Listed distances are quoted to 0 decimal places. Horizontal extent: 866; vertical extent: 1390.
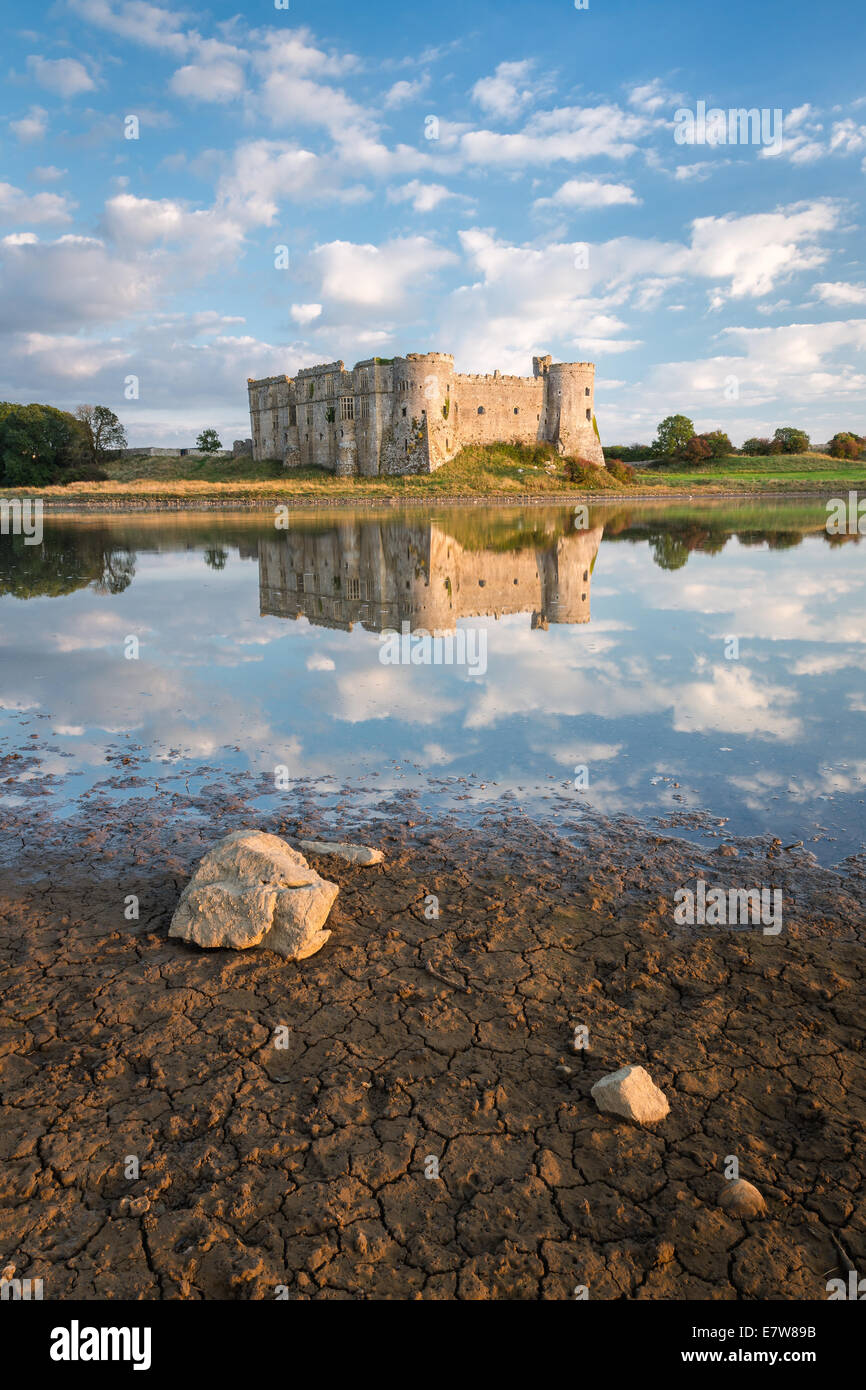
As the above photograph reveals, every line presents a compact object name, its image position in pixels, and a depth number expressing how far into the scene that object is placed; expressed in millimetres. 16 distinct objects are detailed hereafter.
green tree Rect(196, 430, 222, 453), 104000
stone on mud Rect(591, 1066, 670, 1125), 4109
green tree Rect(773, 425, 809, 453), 105688
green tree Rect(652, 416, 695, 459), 103312
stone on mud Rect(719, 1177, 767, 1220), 3598
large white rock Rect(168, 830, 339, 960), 5594
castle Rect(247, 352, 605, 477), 74312
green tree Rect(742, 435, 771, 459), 106062
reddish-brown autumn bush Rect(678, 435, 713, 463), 100500
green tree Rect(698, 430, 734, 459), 102538
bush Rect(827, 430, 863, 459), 106938
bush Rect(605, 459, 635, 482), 85000
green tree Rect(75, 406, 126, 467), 99938
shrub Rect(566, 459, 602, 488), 79625
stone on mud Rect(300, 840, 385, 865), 6965
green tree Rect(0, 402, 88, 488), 88875
